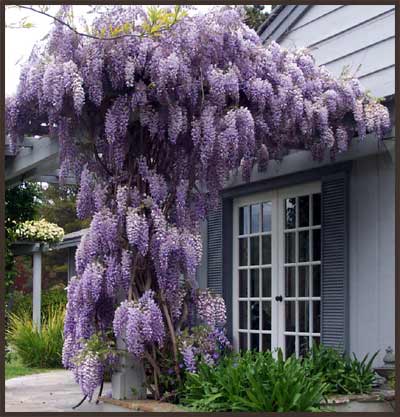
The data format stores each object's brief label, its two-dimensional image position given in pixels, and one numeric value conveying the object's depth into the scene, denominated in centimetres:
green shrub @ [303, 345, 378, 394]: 585
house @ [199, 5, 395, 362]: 650
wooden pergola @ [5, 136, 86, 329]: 660
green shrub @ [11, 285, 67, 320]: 1516
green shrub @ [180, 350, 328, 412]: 505
